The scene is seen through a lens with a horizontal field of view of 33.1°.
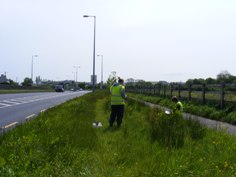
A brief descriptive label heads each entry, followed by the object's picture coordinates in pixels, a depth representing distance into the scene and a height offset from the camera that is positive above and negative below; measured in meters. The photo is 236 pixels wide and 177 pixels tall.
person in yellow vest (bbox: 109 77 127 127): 13.46 -0.60
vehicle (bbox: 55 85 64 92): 93.77 -2.03
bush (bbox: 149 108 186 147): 8.66 -1.15
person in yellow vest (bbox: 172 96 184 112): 13.90 -0.81
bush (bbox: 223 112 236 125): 15.09 -1.34
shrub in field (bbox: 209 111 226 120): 16.79 -1.36
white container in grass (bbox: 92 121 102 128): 12.95 -1.43
